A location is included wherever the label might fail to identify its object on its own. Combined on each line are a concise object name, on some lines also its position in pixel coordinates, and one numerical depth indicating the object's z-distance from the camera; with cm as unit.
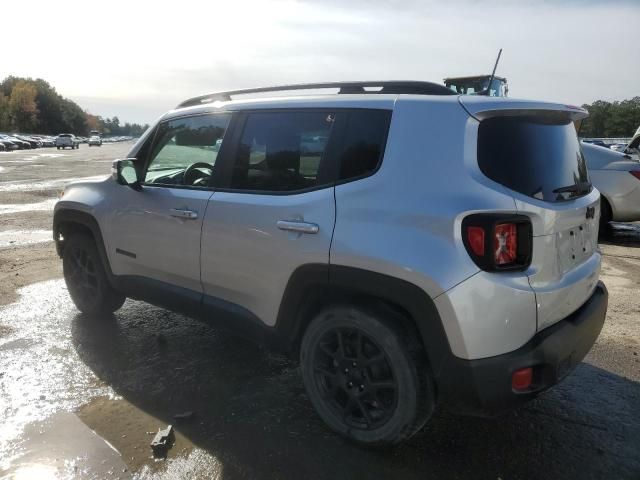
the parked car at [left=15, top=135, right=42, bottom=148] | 6241
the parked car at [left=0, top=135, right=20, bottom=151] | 5238
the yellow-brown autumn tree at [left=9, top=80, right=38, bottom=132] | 10719
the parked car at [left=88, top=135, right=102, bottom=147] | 8369
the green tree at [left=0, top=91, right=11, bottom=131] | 10075
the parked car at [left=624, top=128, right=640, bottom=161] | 1027
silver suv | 236
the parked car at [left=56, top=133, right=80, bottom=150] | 6378
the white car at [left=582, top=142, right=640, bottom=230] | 823
